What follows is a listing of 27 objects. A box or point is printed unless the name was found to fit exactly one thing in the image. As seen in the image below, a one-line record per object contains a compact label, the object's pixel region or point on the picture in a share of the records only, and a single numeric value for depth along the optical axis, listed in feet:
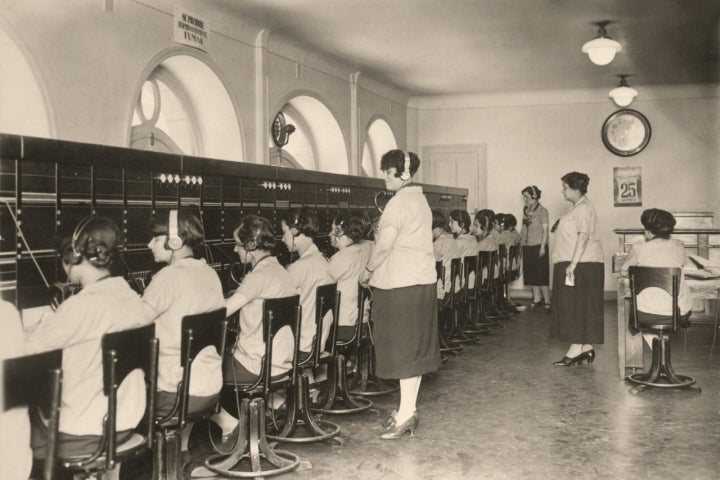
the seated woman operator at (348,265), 15.37
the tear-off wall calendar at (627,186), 34.76
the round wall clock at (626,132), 34.65
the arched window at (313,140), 27.99
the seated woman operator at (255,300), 11.71
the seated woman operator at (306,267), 13.55
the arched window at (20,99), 13.88
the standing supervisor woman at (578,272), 18.93
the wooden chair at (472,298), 23.02
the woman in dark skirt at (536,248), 31.73
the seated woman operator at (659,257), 16.85
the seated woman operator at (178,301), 10.14
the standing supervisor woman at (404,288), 13.56
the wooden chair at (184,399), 9.70
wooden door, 37.14
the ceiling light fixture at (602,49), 21.52
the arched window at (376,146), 35.01
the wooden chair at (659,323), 16.67
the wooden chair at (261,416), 11.41
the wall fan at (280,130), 24.59
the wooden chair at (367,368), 16.08
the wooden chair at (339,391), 15.05
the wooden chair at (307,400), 13.00
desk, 18.39
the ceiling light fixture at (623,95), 29.17
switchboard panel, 10.63
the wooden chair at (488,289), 25.67
